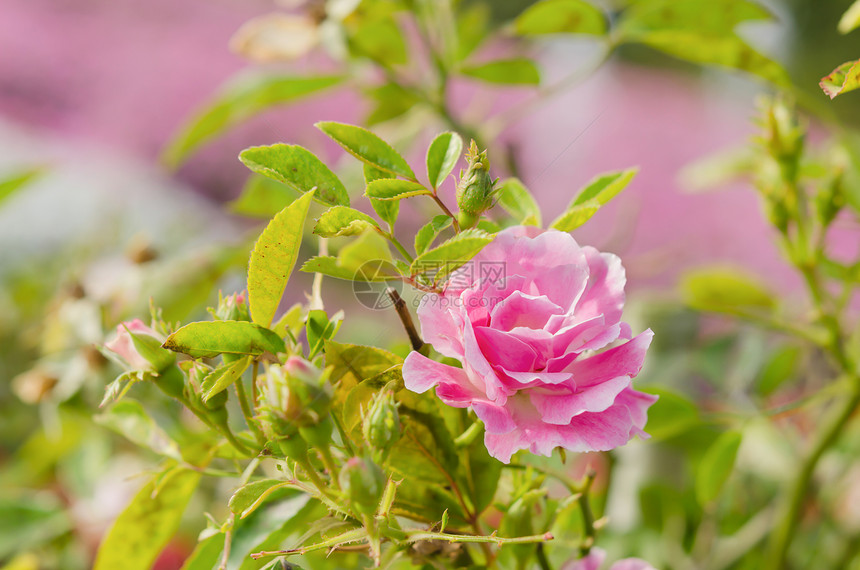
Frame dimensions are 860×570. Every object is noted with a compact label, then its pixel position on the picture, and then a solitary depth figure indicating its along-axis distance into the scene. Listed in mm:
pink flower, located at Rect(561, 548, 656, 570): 652
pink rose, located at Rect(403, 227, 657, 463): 608
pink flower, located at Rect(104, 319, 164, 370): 635
